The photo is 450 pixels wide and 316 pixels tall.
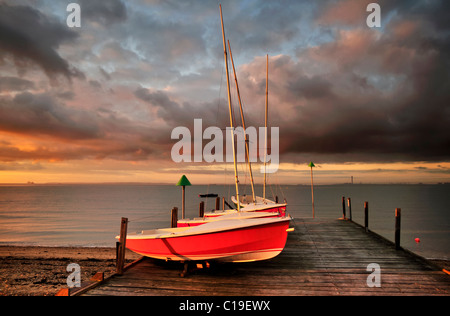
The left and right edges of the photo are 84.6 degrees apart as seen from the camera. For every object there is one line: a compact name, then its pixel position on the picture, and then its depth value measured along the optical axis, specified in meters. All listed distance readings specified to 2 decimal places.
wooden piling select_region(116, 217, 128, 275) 6.48
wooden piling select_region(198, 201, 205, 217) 15.08
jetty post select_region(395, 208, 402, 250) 8.77
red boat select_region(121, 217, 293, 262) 6.43
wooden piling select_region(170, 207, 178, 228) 10.38
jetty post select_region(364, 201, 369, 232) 11.84
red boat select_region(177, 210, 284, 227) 9.96
